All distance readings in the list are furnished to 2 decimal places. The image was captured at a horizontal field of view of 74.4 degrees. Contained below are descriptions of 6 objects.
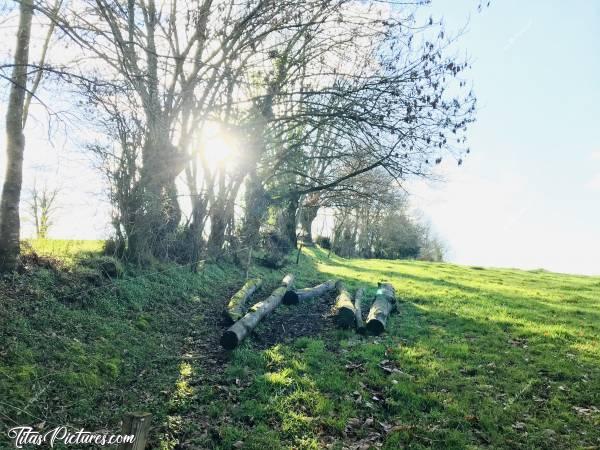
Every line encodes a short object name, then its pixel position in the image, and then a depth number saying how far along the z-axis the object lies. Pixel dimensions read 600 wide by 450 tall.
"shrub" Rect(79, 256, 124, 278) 9.86
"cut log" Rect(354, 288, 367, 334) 10.52
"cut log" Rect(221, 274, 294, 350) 8.73
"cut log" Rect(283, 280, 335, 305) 13.55
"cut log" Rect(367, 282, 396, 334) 10.53
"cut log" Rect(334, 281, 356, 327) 10.79
